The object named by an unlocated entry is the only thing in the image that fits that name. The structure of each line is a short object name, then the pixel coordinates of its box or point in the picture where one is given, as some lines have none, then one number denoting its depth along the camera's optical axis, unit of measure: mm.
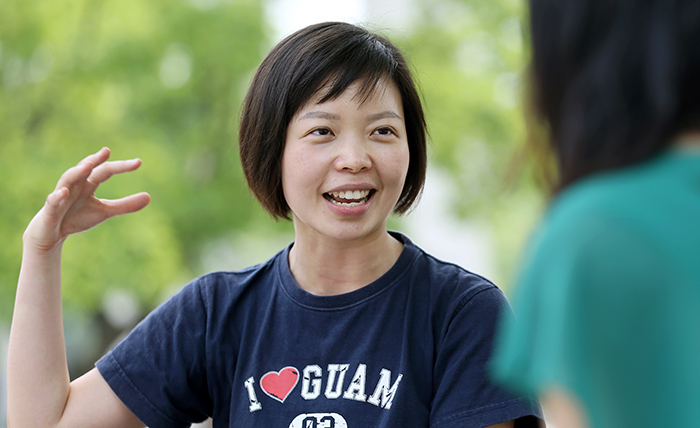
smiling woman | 3143
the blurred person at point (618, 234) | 2345
